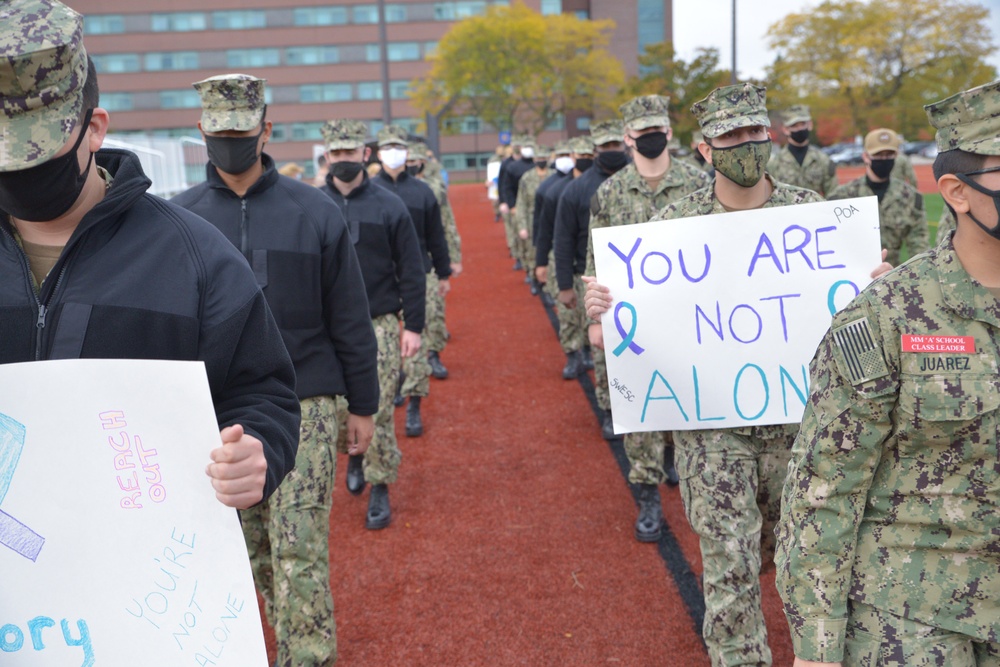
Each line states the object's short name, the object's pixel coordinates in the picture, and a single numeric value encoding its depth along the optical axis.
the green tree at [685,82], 33.22
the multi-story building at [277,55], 74.75
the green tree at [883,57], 48.25
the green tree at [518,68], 55.91
